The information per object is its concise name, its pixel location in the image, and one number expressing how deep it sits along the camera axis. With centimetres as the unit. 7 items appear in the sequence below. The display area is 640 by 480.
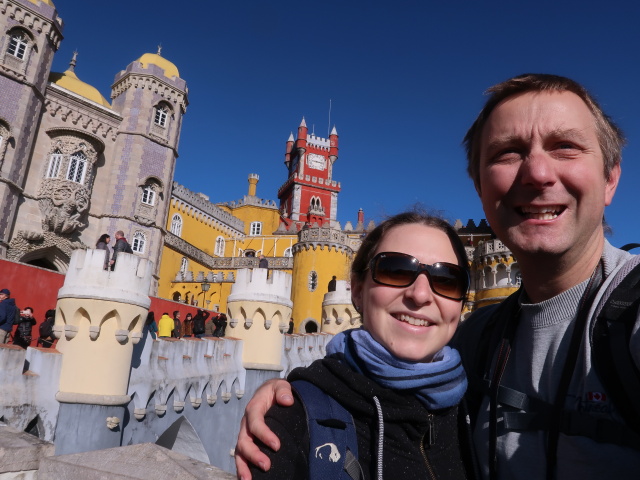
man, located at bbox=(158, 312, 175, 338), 1415
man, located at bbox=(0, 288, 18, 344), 827
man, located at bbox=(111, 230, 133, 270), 735
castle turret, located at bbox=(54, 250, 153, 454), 663
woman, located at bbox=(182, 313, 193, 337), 1834
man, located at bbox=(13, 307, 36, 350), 1019
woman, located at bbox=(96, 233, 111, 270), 722
